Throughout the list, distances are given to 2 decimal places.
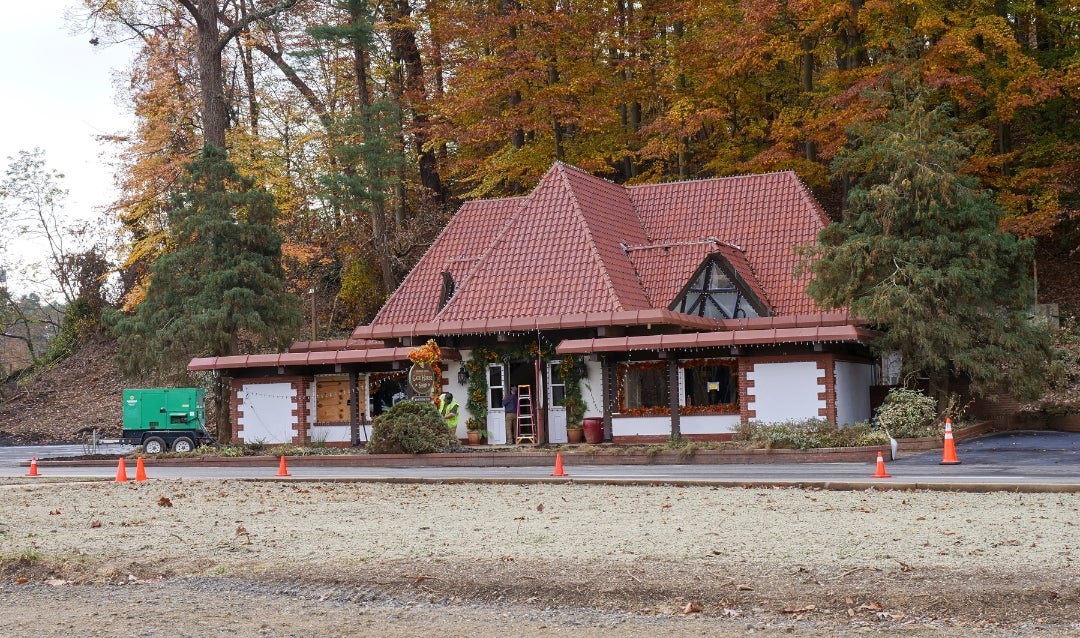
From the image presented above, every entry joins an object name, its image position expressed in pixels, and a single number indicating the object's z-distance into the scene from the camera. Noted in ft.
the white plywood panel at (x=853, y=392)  95.91
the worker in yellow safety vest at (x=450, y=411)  95.34
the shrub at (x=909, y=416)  84.81
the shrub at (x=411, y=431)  90.38
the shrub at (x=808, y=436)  82.74
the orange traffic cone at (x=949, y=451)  69.05
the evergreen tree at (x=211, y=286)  113.50
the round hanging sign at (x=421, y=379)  95.86
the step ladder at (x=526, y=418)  103.30
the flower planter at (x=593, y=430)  100.12
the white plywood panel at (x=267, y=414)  111.55
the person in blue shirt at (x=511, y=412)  104.94
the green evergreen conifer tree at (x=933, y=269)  88.74
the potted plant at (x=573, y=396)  102.17
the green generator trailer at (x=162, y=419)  111.34
